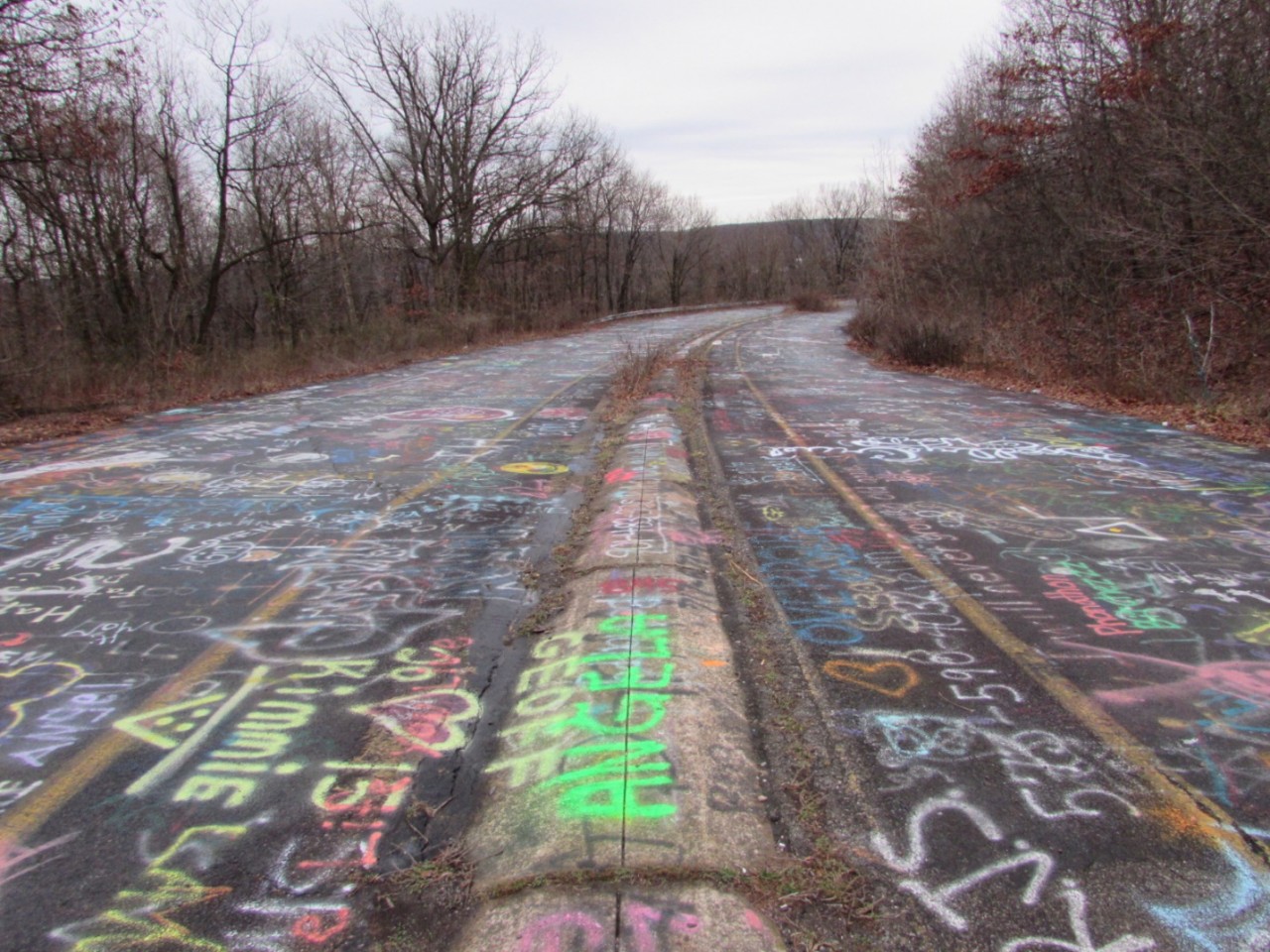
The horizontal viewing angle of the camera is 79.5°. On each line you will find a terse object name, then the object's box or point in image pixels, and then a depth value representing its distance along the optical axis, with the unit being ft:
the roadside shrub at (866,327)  84.53
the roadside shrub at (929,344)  66.90
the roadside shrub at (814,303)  176.24
